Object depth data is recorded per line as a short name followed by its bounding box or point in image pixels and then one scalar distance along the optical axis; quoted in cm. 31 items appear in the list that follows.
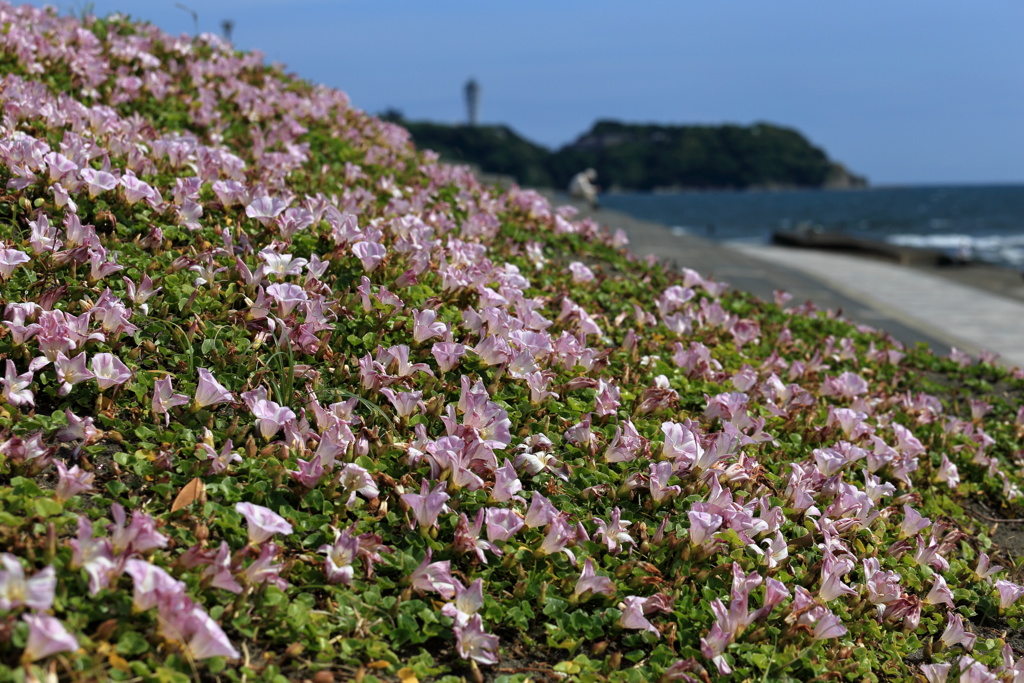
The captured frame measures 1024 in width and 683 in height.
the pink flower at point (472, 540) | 284
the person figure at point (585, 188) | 1825
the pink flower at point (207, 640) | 220
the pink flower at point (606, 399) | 376
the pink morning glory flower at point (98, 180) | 400
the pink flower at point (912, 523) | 378
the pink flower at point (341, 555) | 264
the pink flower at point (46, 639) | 201
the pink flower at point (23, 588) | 208
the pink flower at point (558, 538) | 294
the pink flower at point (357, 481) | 294
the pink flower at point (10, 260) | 337
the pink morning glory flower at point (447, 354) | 365
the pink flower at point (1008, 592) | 359
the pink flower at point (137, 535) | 239
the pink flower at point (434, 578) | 268
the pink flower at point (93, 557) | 227
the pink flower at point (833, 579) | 309
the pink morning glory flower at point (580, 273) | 561
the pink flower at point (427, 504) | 285
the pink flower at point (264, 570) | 246
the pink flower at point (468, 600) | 264
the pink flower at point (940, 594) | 342
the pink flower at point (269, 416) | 309
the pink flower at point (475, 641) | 255
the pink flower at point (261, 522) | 256
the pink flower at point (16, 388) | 295
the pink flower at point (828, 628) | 290
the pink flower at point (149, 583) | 224
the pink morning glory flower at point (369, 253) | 418
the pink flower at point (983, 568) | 379
